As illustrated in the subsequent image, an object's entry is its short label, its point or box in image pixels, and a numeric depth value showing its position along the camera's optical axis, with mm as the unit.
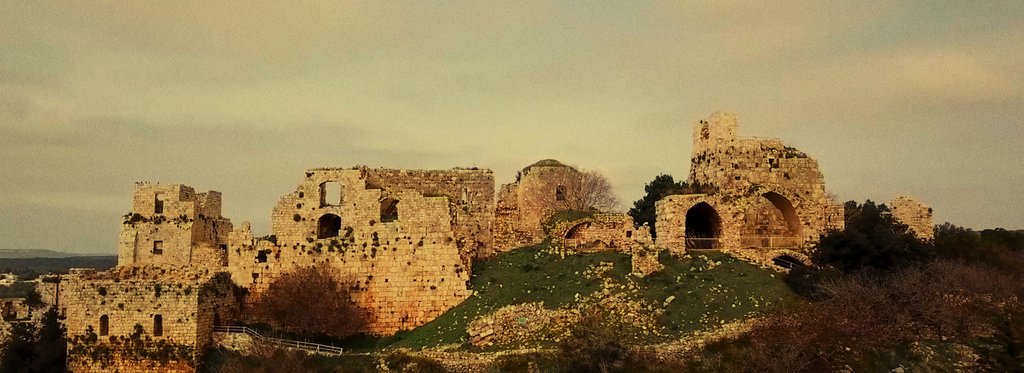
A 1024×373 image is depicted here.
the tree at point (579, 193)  36094
